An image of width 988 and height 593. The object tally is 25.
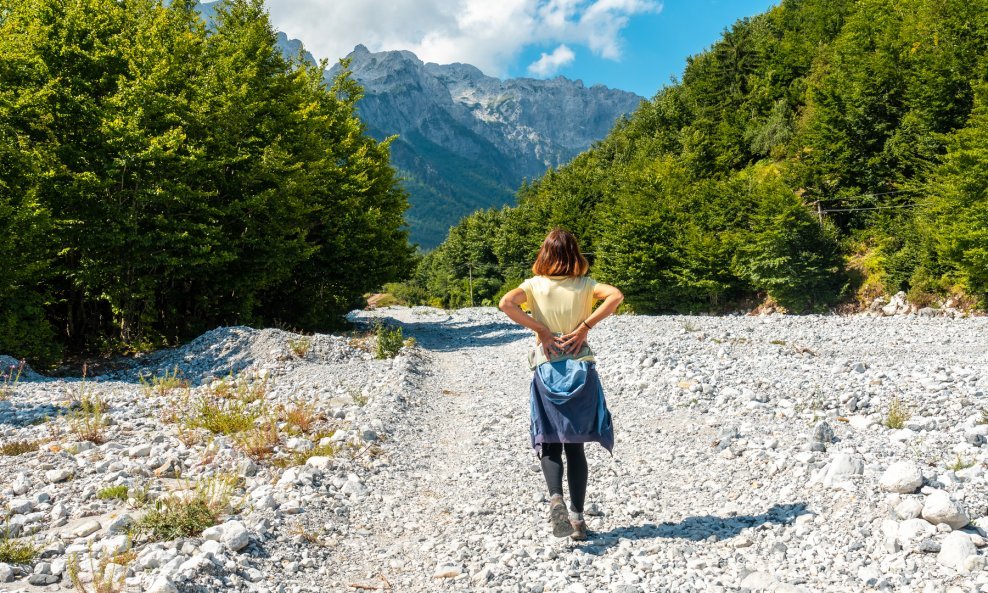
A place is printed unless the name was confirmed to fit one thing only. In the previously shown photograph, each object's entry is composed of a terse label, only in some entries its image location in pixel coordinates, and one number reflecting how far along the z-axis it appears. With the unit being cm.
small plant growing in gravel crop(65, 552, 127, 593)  360
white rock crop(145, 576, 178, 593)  356
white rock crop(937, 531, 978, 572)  364
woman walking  464
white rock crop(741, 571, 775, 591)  387
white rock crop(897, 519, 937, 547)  398
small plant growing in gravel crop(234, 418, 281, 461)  685
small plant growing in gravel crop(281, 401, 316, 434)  819
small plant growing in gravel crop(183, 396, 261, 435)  778
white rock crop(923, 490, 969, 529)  397
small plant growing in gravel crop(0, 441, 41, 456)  652
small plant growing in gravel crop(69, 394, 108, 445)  724
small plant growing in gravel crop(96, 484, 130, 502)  531
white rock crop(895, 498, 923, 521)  426
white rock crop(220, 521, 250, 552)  438
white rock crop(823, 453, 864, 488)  519
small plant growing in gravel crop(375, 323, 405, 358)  1641
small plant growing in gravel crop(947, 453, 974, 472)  520
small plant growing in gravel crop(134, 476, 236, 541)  452
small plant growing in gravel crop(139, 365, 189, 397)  1044
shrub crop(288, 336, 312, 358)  1525
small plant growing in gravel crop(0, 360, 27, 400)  977
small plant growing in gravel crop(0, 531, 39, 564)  400
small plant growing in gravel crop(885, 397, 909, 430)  677
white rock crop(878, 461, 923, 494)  462
